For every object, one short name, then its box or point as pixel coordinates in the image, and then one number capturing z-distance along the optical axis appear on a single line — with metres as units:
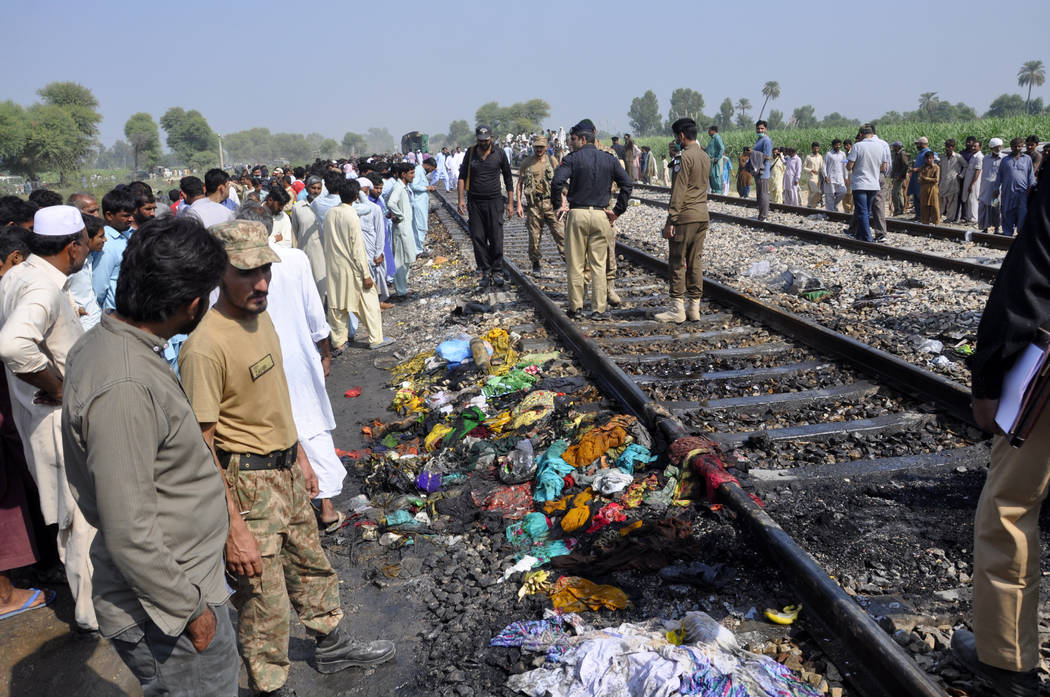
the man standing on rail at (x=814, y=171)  20.61
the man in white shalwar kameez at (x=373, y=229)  9.73
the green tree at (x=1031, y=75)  131.75
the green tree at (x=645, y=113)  188.00
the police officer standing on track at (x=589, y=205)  8.34
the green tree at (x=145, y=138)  123.38
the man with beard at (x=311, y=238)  9.02
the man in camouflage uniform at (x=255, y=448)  2.72
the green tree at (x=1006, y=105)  117.00
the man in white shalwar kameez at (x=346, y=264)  8.20
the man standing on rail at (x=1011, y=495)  2.36
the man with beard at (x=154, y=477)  1.98
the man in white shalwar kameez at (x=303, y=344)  3.84
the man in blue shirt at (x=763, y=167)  16.31
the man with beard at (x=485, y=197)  10.84
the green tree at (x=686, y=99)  169.81
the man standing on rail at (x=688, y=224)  7.87
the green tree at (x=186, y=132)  170.50
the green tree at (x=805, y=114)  146.00
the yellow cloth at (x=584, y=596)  3.53
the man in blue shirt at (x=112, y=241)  5.83
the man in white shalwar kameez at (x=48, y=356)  3.66
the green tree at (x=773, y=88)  143.12
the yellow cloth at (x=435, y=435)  6.07
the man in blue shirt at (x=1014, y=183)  13.24
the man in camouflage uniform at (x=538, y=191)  10.90
